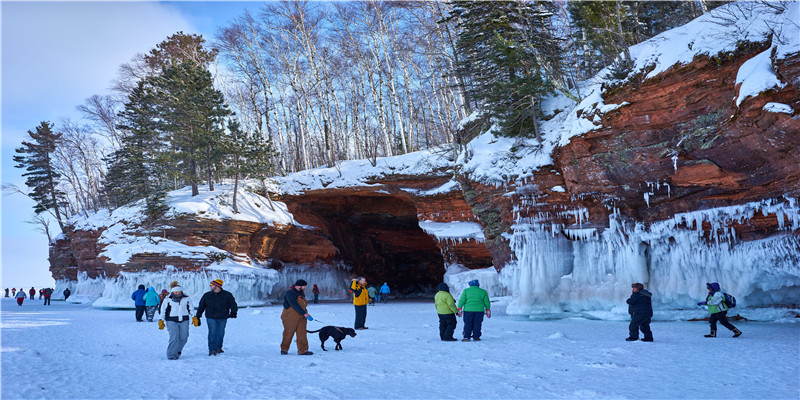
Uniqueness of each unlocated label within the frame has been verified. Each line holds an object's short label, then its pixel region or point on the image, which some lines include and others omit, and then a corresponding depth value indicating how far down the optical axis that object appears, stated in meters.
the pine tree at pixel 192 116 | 25.86
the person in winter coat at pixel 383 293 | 27.80
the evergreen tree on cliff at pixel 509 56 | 16.89
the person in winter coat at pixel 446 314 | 9.62
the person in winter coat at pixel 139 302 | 16.41
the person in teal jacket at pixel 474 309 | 9.54
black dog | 8.35
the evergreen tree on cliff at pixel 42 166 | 36.92
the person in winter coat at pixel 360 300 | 12.28
